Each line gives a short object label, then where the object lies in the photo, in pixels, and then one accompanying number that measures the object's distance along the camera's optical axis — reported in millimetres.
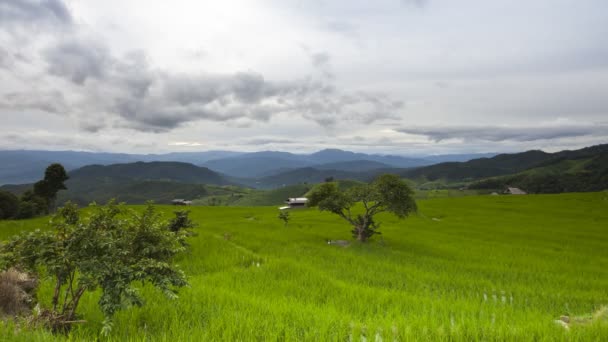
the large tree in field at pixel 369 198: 25359
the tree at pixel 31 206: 83500
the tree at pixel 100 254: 6863
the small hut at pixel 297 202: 144250
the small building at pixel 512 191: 177100
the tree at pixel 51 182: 84875
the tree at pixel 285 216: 46000
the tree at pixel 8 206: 81375
